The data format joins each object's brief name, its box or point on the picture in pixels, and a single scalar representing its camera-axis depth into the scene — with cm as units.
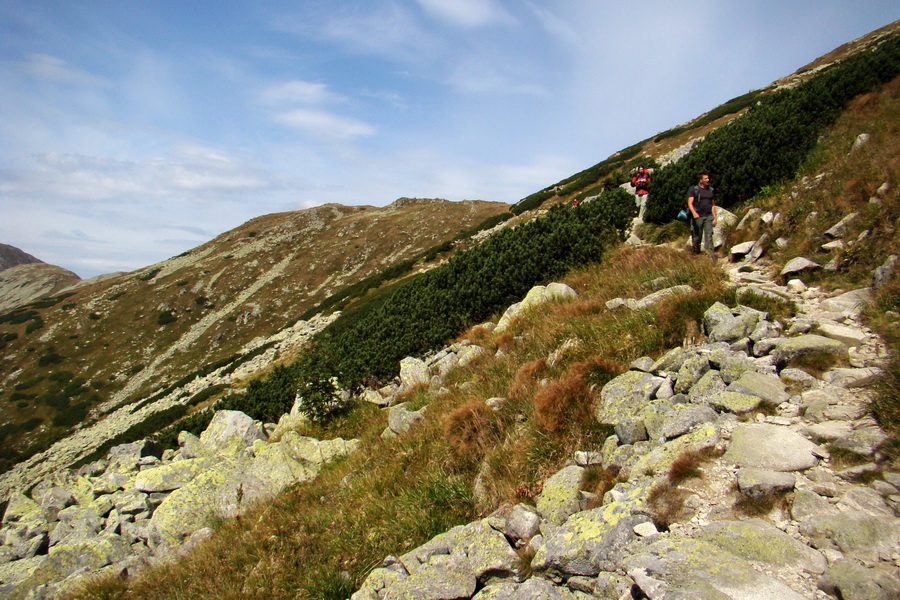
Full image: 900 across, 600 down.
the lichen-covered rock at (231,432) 1073
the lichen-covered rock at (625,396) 488
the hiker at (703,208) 995
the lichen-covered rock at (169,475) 917
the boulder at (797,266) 714
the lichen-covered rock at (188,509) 739
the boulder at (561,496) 389
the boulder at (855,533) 247
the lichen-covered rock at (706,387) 445
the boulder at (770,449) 326
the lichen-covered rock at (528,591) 301
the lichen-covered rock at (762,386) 406
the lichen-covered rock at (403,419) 751
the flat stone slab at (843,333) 473
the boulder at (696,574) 239
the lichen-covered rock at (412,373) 1027
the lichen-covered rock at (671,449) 372
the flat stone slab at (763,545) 252
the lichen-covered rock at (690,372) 484
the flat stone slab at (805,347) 450
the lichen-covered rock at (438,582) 347
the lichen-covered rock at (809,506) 281
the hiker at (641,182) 1422
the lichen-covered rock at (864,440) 310
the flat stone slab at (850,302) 554
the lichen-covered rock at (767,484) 304
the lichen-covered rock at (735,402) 402
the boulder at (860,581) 221
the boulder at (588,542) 315
